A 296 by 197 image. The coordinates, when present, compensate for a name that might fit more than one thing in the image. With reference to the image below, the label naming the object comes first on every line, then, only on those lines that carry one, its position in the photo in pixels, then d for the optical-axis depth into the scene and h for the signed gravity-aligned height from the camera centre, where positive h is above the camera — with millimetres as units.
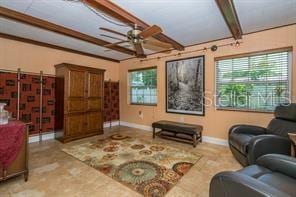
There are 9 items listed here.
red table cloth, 1960 -537
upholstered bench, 3576 -749
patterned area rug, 2148 -1070
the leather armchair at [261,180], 1095 -651
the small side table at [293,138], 2093 -507
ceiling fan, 2248 +926
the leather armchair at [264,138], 2199 -588
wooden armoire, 3879 -101
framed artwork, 4074 +327
